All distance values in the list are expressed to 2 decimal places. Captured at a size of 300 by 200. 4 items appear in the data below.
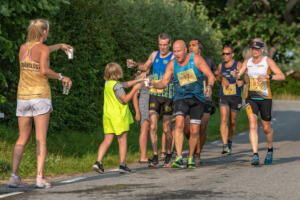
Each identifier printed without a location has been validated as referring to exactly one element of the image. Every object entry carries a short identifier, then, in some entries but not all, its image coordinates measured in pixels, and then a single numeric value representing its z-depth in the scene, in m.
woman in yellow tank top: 16.33
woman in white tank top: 22.39
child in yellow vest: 19.58
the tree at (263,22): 72.25
